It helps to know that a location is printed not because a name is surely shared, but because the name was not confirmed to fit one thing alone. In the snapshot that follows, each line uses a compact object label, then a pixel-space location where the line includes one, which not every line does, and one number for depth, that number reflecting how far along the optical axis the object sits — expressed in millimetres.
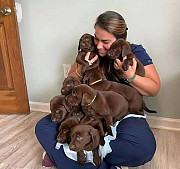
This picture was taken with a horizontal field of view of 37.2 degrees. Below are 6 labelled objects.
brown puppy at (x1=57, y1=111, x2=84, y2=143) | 1308
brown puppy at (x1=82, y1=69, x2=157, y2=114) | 1419
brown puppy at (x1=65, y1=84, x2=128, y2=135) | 1256
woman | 1320
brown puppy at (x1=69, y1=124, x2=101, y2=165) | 1229
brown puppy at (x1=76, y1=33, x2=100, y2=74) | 1477
